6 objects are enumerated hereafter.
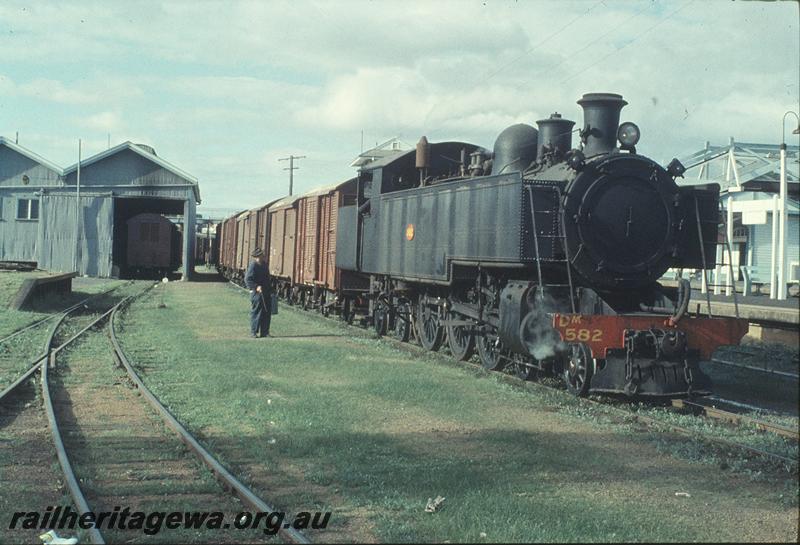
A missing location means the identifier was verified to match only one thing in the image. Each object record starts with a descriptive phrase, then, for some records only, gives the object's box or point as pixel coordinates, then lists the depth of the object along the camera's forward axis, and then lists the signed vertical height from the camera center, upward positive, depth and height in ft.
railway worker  49.78 -2.00
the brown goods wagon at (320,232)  61.67 +2.44
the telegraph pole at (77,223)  125.29 +4.69
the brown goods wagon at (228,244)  129.82 +2.55
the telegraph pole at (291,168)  208.70 +23.41
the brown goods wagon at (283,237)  78.74 +2.46
